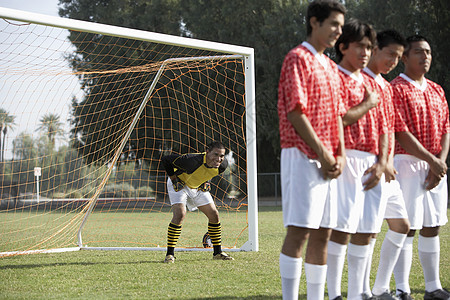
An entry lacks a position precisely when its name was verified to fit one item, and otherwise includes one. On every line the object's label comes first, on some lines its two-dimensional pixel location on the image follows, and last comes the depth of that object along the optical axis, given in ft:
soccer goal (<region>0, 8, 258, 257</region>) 47.78
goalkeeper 46.85
